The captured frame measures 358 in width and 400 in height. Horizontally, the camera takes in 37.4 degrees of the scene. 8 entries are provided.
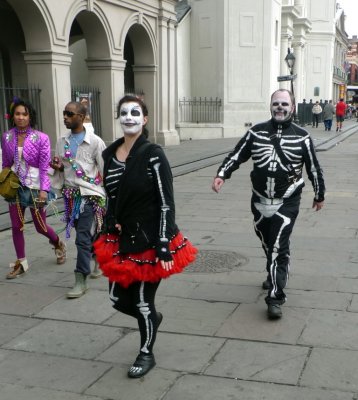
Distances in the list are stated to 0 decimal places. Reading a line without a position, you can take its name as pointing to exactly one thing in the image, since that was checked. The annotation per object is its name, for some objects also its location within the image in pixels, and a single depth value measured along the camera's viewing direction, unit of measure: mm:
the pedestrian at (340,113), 30552
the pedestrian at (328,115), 29419
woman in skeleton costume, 3158
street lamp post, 24989
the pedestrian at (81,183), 4715
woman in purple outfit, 5188
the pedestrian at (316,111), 34312
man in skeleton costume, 4223
